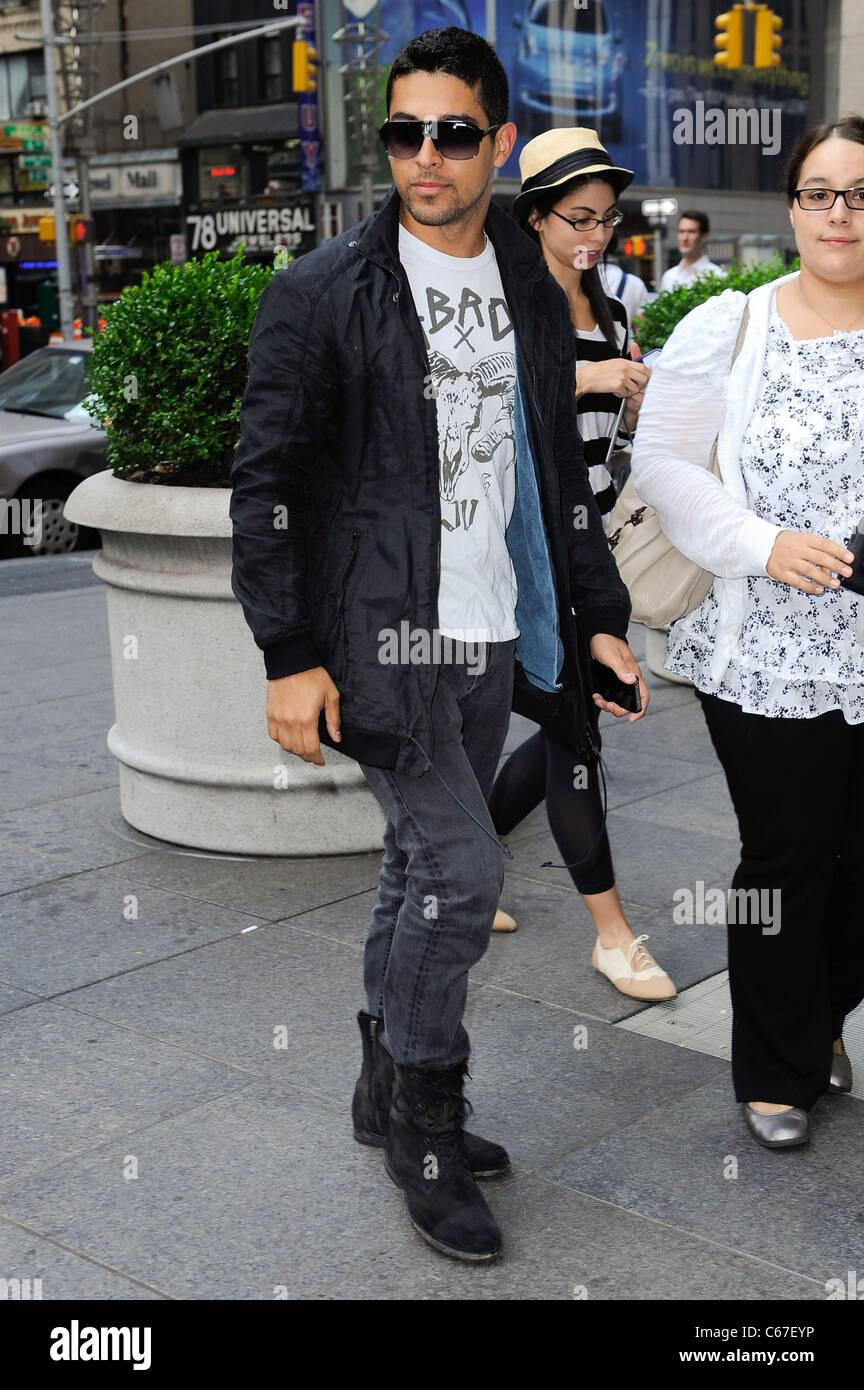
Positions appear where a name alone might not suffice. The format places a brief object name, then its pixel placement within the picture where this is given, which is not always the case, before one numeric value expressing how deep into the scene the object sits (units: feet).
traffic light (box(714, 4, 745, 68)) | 67.31
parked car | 40.06
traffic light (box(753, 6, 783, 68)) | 65.57
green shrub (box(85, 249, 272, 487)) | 16.15
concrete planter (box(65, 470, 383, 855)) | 16.30
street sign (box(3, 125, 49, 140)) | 103.19
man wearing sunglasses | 9.12
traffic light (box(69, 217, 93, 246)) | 103.24
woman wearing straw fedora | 13.26
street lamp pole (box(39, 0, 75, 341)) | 99.81
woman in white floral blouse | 10.36
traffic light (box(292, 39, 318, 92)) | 91.73
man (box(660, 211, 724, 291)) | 38.52
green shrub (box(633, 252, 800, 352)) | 24.34
